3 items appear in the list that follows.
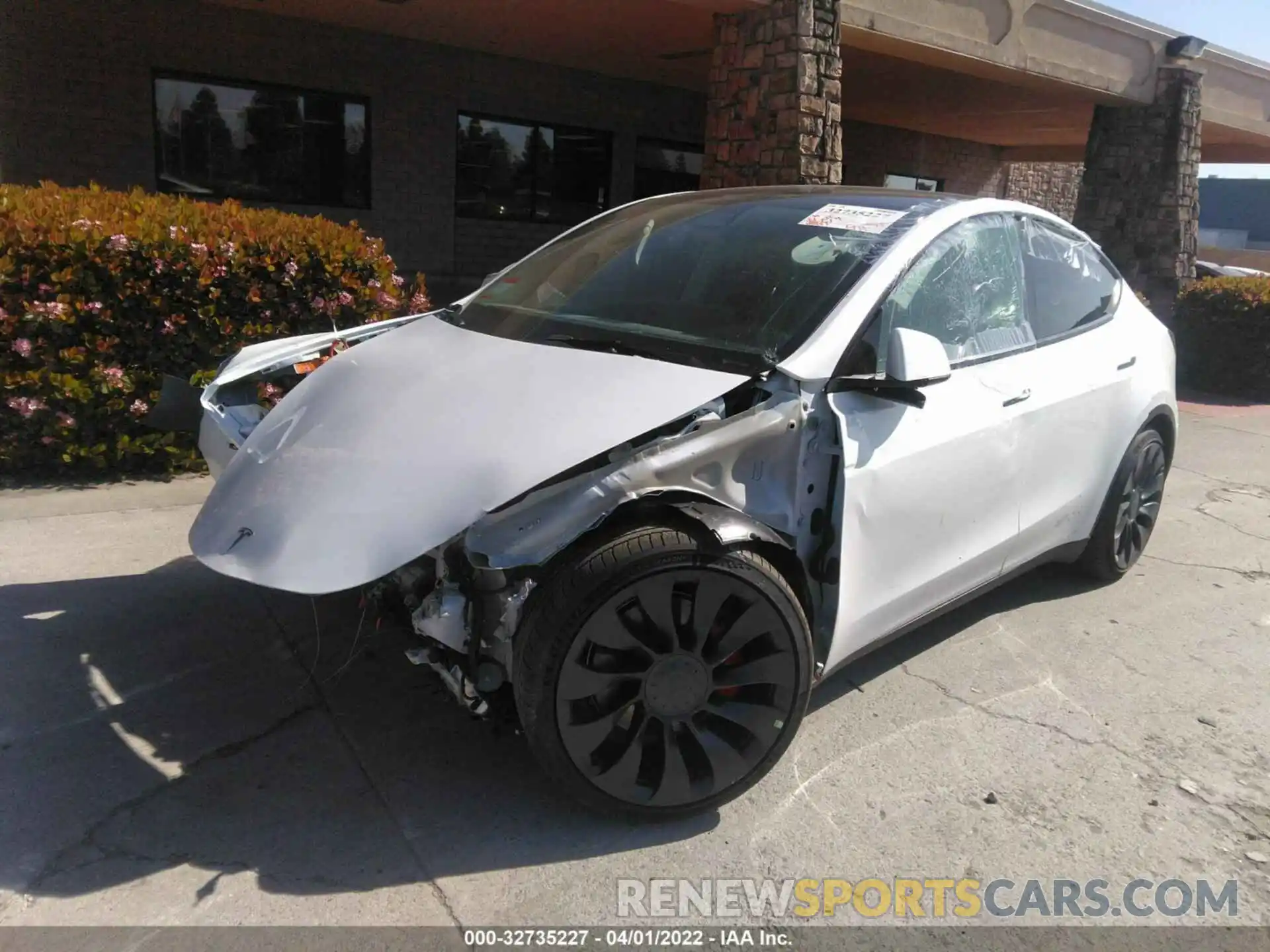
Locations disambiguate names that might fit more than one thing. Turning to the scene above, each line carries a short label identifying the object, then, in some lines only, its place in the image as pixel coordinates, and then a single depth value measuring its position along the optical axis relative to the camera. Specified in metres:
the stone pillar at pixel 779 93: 8.52
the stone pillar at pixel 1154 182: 13.16
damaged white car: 2.57
